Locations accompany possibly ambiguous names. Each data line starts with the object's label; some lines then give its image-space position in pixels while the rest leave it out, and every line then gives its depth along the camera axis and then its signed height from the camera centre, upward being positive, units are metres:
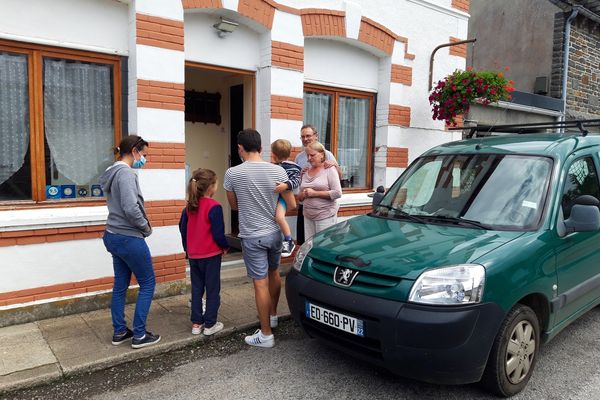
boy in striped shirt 4.04 -0.49
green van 2.99 -0.76
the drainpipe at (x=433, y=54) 8.05 +1.79
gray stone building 11.50 +2.84
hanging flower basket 7.47 +1.08
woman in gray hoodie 3.77 -0.71
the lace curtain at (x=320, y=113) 7.09 +0.64
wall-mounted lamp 5.66 +1.53
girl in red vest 4.09 -0.76
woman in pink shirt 5.30 -0.39
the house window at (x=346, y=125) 7.23 +0.49
